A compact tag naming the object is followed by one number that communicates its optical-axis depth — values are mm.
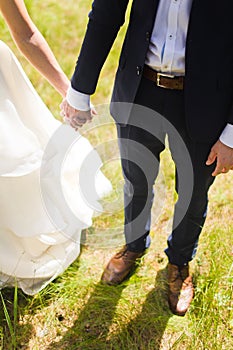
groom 1644
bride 2145
